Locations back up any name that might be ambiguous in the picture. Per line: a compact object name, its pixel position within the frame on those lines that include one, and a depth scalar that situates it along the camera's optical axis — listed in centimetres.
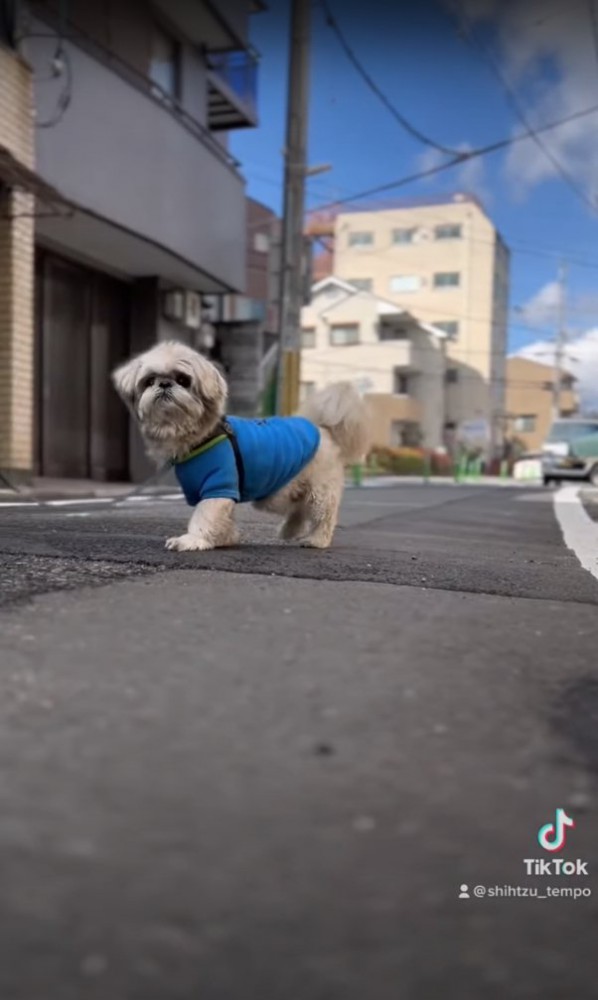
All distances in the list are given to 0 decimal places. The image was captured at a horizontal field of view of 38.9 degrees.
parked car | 2216
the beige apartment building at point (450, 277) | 4278
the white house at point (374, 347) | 3906
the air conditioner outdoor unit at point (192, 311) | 1231
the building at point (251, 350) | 1209
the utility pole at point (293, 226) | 1050
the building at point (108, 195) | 830
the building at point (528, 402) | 5106
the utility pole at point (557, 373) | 4472
